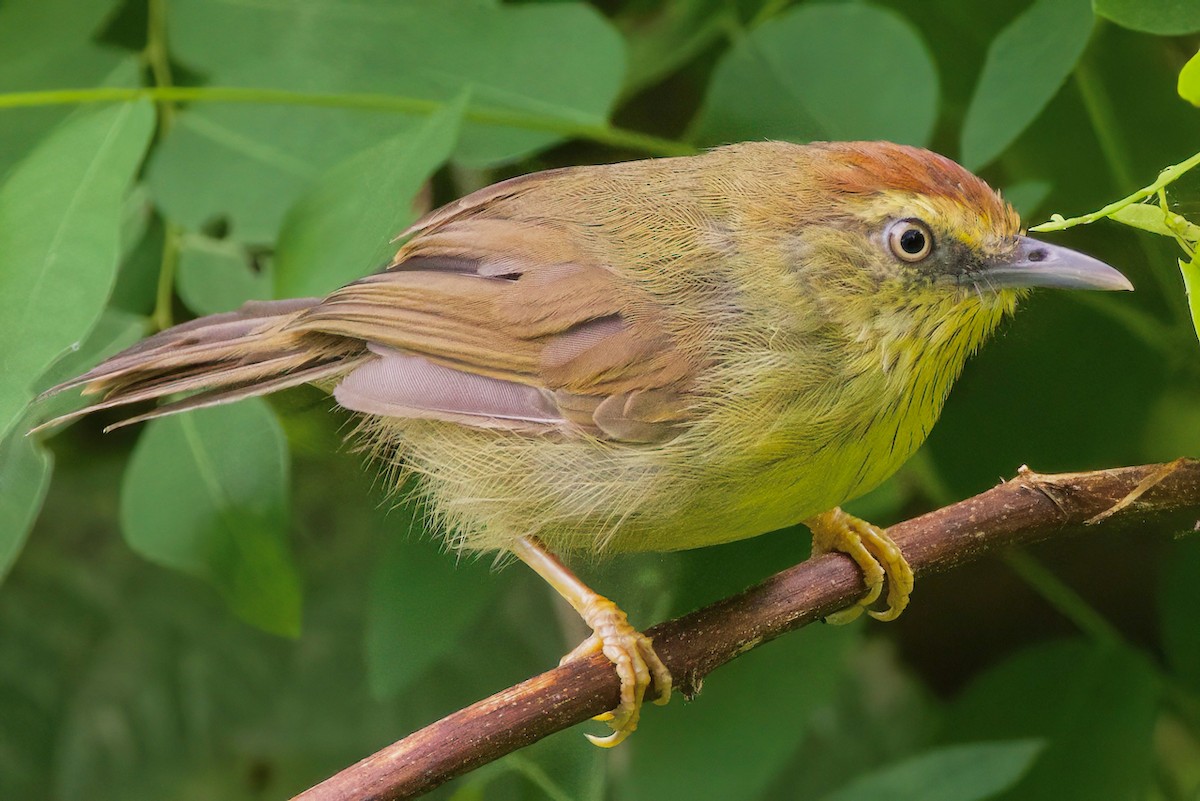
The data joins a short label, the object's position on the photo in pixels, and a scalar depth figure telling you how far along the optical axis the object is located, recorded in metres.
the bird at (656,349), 4.45
